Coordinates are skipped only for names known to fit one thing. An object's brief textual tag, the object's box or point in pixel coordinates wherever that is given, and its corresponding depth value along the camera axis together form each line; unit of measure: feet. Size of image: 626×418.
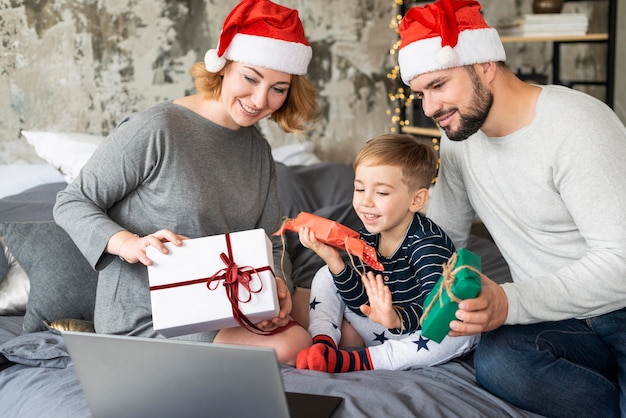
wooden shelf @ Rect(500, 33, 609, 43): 11.36
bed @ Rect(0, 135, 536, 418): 5.27
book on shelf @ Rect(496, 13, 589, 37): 11.40
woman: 6.16
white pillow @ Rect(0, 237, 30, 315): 7.31
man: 5.34
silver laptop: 4.16
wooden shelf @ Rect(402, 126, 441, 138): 12.02
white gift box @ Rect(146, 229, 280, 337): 5.43
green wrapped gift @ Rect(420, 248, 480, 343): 4.74
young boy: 5.97
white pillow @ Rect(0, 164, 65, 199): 9.18
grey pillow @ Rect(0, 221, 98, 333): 6.81
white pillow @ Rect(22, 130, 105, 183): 8.95
